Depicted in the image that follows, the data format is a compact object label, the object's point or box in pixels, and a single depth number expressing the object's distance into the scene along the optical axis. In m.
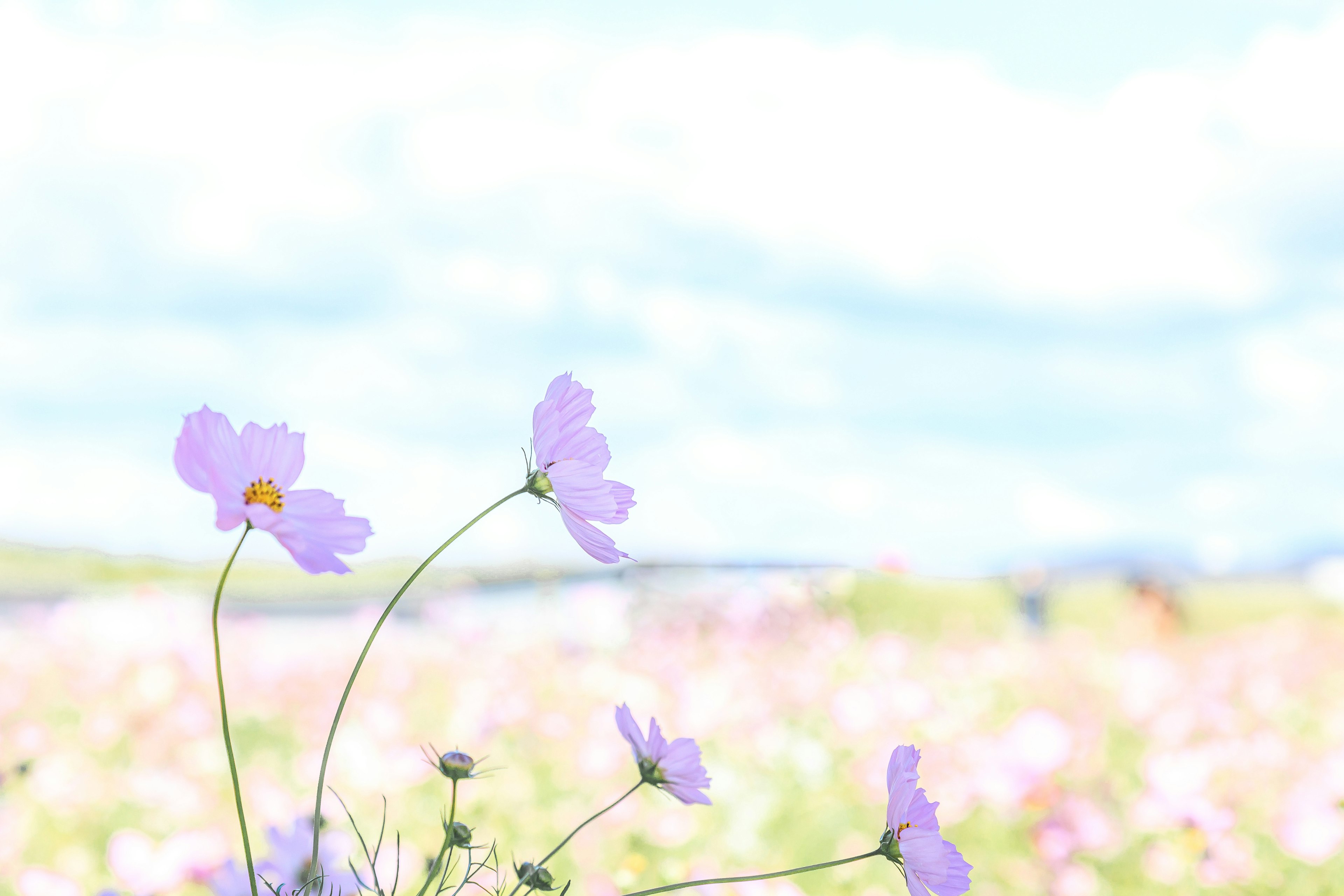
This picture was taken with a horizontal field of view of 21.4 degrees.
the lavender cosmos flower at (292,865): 1.56
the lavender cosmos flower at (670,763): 1.45
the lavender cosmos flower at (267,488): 1.35
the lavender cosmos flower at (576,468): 1.41
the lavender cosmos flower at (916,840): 1.41
